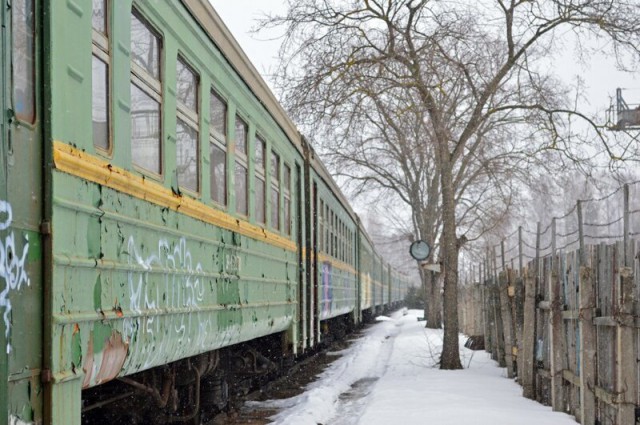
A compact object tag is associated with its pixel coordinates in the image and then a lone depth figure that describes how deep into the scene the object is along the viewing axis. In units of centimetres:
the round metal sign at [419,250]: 1768
